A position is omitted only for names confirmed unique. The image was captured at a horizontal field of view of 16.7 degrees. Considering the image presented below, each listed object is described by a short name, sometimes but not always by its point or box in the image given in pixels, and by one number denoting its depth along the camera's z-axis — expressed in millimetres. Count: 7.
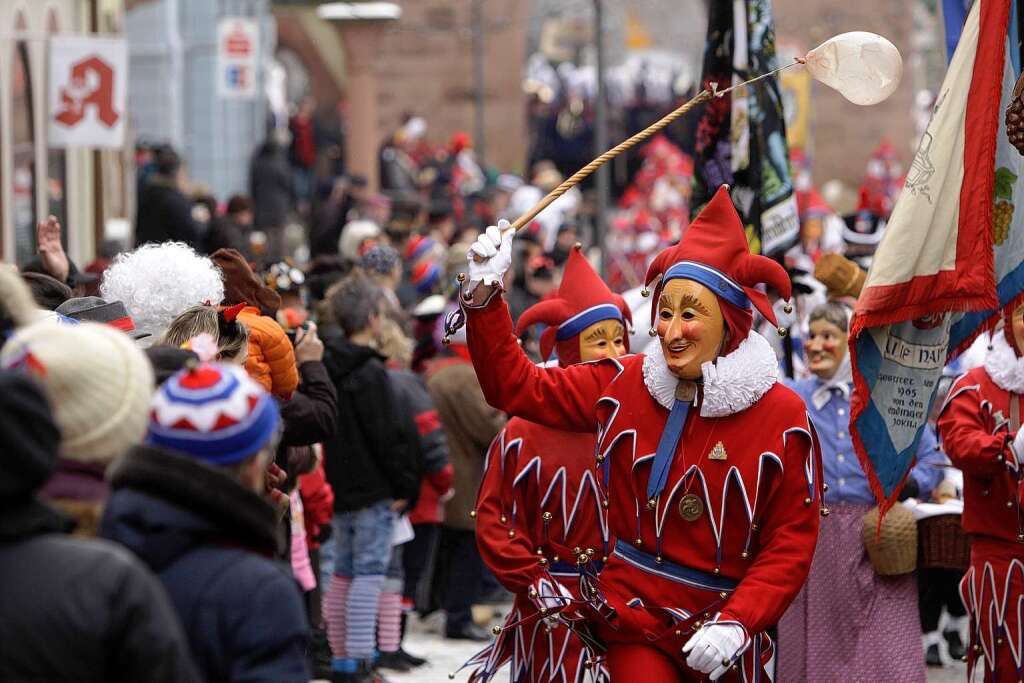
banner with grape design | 10857
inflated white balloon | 10649
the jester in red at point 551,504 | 10898
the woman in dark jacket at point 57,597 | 5636
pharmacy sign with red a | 24338
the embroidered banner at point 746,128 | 14724
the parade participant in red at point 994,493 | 11009
